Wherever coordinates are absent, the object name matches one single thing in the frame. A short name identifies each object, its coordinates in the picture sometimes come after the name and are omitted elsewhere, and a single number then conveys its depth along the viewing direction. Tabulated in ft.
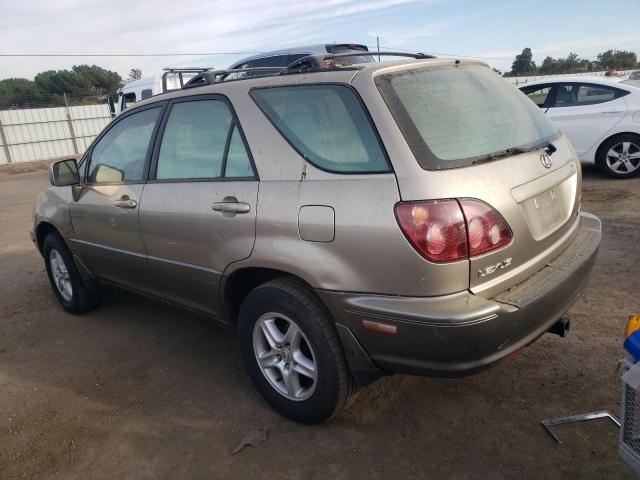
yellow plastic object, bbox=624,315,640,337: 6.57
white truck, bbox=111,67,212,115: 43.88
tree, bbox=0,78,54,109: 76.28
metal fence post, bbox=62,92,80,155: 78.34
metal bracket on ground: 8.29
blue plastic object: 6.06
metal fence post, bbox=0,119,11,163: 73.10
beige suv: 6.95
